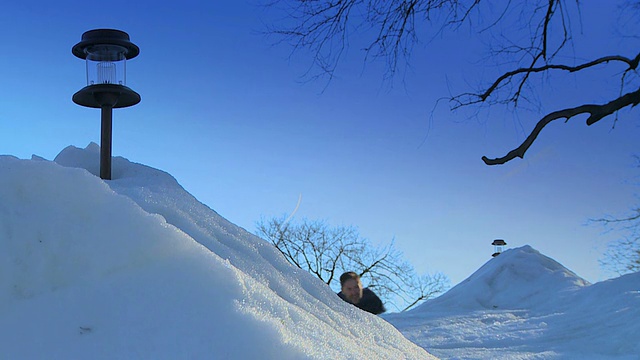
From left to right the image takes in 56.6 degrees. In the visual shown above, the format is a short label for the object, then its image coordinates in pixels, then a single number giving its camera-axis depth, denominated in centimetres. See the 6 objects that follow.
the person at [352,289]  623
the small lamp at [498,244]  1277
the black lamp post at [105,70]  315
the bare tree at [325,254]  1812
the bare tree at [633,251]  1034
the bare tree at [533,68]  580
